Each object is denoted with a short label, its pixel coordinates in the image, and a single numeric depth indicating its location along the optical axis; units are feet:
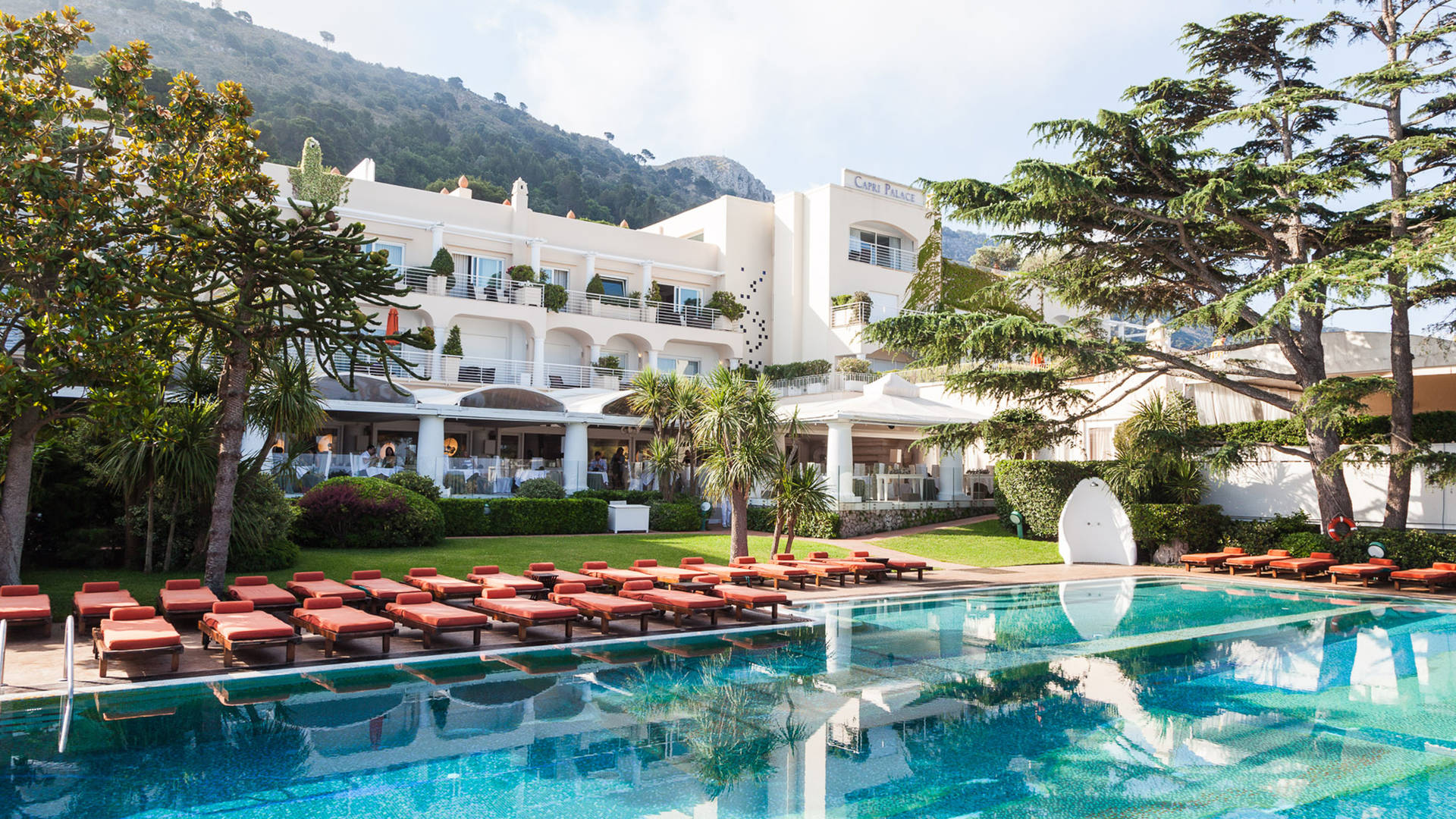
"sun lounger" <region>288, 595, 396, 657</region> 30.71
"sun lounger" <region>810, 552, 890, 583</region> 54.49
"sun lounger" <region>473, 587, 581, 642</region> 34.78
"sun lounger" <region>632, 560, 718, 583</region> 44.65
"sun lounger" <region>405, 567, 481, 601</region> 38.81
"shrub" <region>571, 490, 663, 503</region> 79.46
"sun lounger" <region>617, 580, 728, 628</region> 38.78
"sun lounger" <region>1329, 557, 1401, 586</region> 57.16
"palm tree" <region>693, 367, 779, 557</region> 55.36
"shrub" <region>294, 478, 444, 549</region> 58.29
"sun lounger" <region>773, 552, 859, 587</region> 52.70
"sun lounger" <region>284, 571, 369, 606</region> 36.01
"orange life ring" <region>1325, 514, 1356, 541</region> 63.16
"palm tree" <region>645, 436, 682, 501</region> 81.00
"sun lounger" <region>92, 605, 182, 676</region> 26.23
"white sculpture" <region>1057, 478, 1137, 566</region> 68.64
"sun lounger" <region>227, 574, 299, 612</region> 34.42
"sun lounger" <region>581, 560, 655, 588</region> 44.32
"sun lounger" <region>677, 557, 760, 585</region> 47.01
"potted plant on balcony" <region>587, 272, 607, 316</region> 118.32
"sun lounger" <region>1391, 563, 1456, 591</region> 54.60
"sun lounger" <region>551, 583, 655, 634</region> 36.96
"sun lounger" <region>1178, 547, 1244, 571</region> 64.80
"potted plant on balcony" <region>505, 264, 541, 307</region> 111.86
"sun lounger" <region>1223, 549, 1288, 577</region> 61.98
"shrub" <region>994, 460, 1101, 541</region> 78.33
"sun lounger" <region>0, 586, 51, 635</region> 29.86
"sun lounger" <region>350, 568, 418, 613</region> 37.47
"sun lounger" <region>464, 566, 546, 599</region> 40.47
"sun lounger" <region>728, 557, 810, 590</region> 50.29
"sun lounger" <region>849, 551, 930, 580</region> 56.85
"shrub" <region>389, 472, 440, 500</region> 67.36
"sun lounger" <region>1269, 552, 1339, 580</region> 60.49
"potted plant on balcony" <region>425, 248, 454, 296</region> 106.63
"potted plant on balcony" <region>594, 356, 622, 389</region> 117.39
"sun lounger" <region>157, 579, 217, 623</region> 32.32
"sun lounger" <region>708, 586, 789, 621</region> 40.73
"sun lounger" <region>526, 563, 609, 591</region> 44.04
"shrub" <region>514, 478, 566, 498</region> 76.69
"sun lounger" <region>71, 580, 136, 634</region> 31.65
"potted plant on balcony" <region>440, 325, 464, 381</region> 101.96
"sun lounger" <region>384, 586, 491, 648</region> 32.73
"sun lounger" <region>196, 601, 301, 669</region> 28.22
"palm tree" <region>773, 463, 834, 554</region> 56.90
